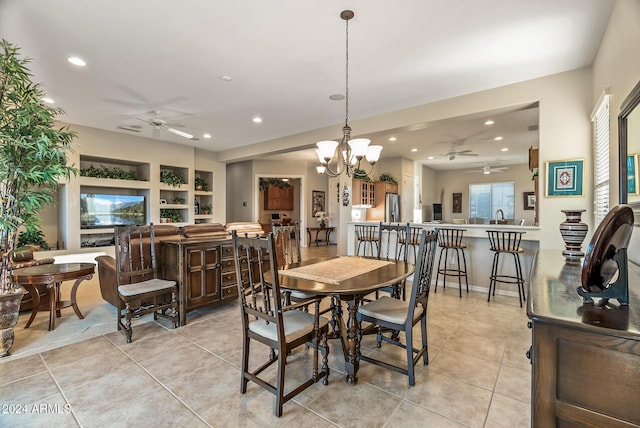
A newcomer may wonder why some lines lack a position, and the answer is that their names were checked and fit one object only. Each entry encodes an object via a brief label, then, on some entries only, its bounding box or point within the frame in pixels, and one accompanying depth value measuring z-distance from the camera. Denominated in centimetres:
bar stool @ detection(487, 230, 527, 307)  384
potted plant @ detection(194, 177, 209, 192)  787
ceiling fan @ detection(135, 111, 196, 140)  478
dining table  196
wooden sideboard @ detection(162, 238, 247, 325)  320
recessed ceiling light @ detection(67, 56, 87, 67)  317
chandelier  294
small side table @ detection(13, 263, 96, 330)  284
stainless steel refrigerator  813
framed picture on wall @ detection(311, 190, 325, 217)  1011
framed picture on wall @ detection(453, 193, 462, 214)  1115
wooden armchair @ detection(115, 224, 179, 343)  291
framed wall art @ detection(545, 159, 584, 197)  332
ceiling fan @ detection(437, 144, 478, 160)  727
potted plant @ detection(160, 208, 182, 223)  721
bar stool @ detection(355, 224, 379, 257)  497
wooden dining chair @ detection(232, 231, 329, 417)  175
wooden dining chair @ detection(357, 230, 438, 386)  203
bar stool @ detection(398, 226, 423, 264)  439
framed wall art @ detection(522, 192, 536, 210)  971
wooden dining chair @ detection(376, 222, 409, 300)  519
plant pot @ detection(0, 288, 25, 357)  245
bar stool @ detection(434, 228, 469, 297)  441
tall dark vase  212
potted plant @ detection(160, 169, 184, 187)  716
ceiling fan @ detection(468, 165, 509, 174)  849
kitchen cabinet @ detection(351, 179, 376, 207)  738
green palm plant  230
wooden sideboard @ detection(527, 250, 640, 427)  78
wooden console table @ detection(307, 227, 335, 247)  950
